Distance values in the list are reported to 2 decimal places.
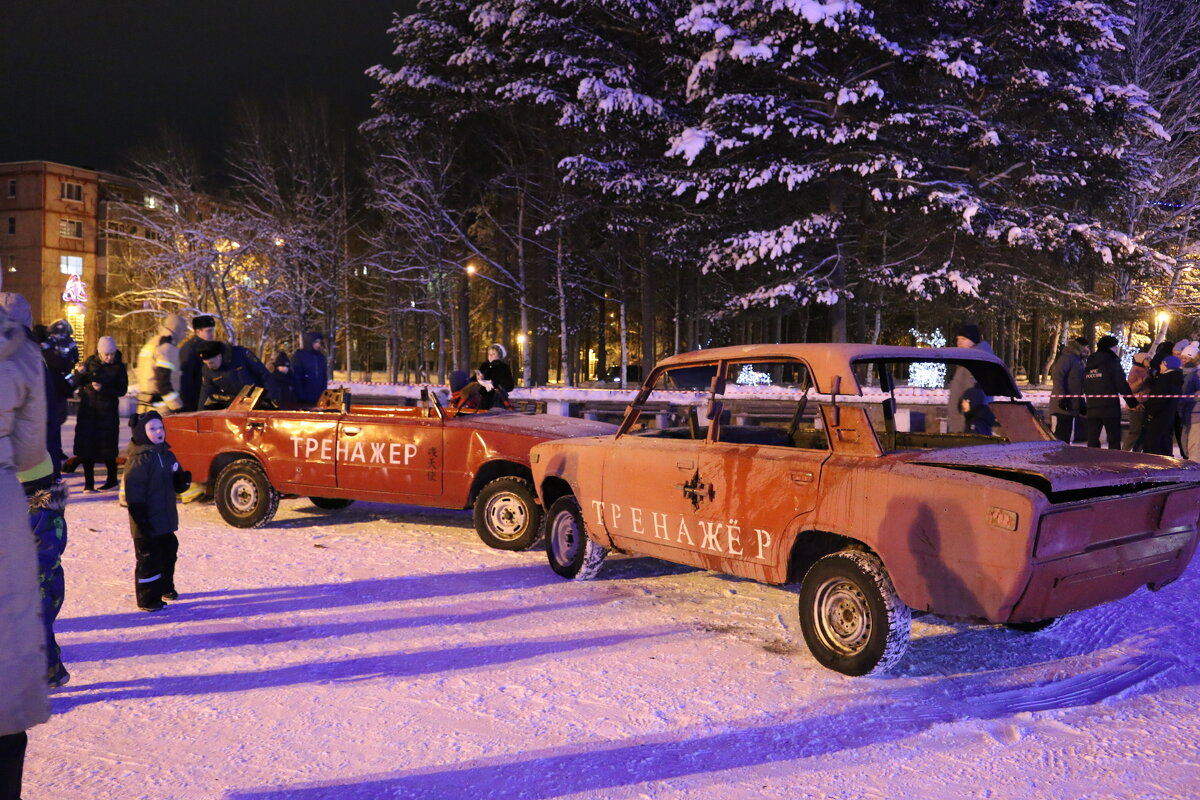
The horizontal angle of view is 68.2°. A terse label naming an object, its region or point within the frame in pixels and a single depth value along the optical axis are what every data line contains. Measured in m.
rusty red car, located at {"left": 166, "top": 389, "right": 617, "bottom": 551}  8.34
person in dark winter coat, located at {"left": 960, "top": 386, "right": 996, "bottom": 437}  7.77
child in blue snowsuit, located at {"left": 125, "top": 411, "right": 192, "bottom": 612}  6.14
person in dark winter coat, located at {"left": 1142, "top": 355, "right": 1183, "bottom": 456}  11.92
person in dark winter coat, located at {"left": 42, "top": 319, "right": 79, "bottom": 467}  6.71
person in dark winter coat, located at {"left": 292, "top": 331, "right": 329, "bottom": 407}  11.46
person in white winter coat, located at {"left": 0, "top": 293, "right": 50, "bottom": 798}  2.49
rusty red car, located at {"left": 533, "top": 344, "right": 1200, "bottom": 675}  4.38
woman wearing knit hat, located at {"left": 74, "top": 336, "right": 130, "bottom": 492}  11.33
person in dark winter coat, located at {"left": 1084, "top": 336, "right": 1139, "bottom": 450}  11.78
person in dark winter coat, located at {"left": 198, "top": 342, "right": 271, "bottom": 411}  10.00
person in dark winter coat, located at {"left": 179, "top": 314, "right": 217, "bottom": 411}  10.42
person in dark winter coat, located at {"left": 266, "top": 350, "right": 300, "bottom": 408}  11.12
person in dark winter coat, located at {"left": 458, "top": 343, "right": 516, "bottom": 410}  11.12
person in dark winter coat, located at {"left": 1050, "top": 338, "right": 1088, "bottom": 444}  12.19
